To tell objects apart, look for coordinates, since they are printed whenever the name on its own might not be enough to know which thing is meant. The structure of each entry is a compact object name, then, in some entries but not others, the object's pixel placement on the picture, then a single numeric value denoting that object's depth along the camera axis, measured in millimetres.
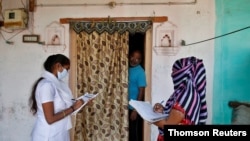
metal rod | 4594
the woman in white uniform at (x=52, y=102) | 3059
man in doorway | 4824
